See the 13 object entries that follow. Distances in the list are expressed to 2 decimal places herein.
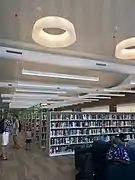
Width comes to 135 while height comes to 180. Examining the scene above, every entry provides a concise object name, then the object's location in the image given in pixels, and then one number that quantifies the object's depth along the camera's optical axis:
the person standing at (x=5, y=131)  5.20
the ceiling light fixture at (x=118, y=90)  7.64
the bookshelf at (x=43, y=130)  6.71
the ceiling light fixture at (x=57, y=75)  5.01
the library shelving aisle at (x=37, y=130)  7.52
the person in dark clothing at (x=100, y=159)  3.45
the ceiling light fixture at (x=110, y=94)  8.98
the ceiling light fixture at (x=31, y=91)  7.51
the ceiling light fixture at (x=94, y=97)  10.04
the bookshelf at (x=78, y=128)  5.94
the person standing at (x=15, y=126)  6.56
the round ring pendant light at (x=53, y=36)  1.98
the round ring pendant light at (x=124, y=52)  2.59
